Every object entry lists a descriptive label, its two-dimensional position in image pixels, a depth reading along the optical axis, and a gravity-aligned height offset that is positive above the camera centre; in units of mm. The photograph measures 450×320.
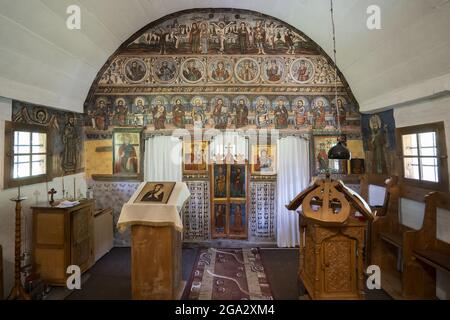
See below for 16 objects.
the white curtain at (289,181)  6273 -442
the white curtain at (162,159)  6254 +217
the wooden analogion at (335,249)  3307 -1221
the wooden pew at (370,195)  5031 -826
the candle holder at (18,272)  3719 -1645
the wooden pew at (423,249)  3898 -1468
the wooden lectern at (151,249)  3621 -1277
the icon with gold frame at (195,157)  6312 +270
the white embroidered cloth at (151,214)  3572 -711
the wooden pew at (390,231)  4801 -1427
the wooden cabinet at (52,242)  4457 -1378
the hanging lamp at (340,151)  3924 +206
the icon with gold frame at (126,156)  6324 +340
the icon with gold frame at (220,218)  6375 -1402
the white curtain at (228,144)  6297 +581
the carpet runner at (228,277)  4152 -2243
